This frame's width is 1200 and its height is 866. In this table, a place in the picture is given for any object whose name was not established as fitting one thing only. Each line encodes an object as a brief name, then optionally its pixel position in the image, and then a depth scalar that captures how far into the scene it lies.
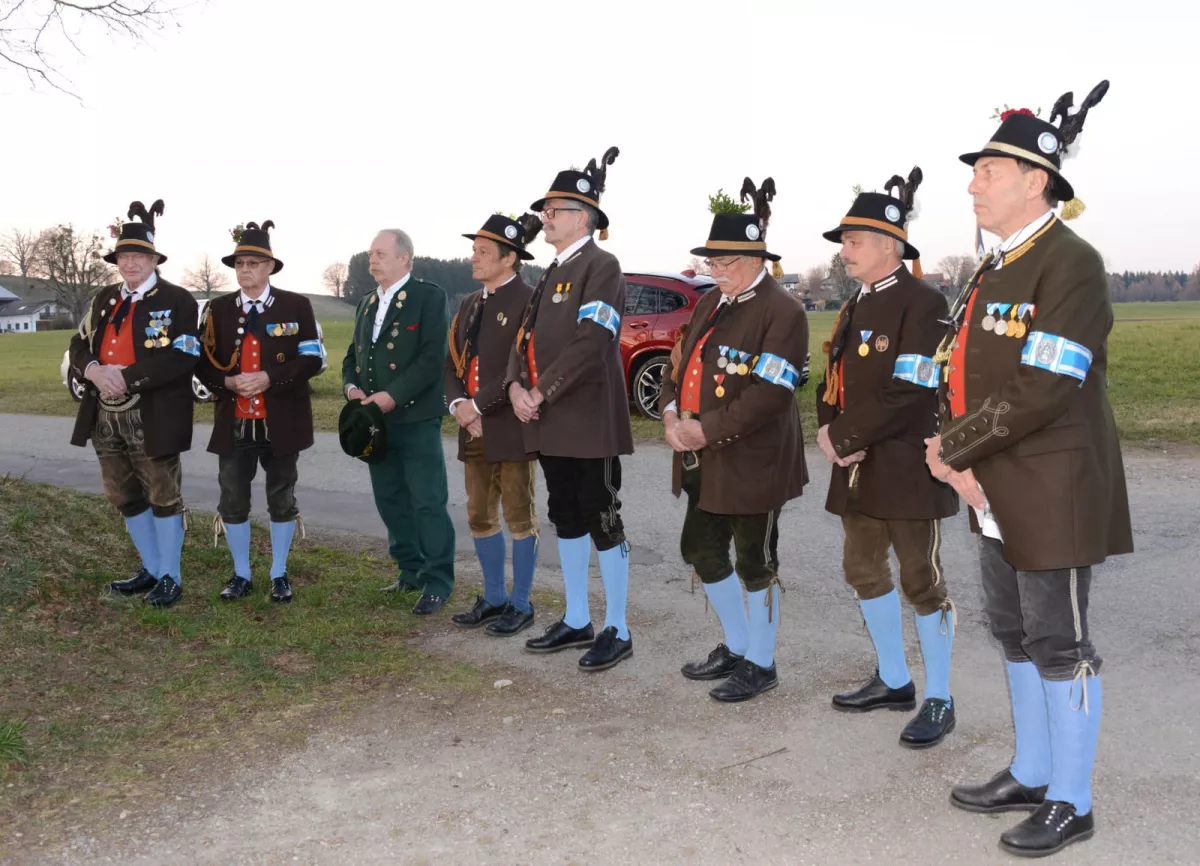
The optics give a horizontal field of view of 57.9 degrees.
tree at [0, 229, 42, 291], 84.50
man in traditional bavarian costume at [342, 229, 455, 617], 6.54
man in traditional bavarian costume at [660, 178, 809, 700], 4.73
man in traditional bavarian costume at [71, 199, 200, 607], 6.41
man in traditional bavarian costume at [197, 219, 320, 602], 6.62
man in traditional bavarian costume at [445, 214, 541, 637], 5.94
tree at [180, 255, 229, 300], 62.69
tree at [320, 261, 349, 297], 89.66
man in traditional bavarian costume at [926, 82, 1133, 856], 3.35
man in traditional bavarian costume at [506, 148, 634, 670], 5.35
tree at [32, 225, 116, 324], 70.44
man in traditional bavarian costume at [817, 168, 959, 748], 4.33
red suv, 14.15
